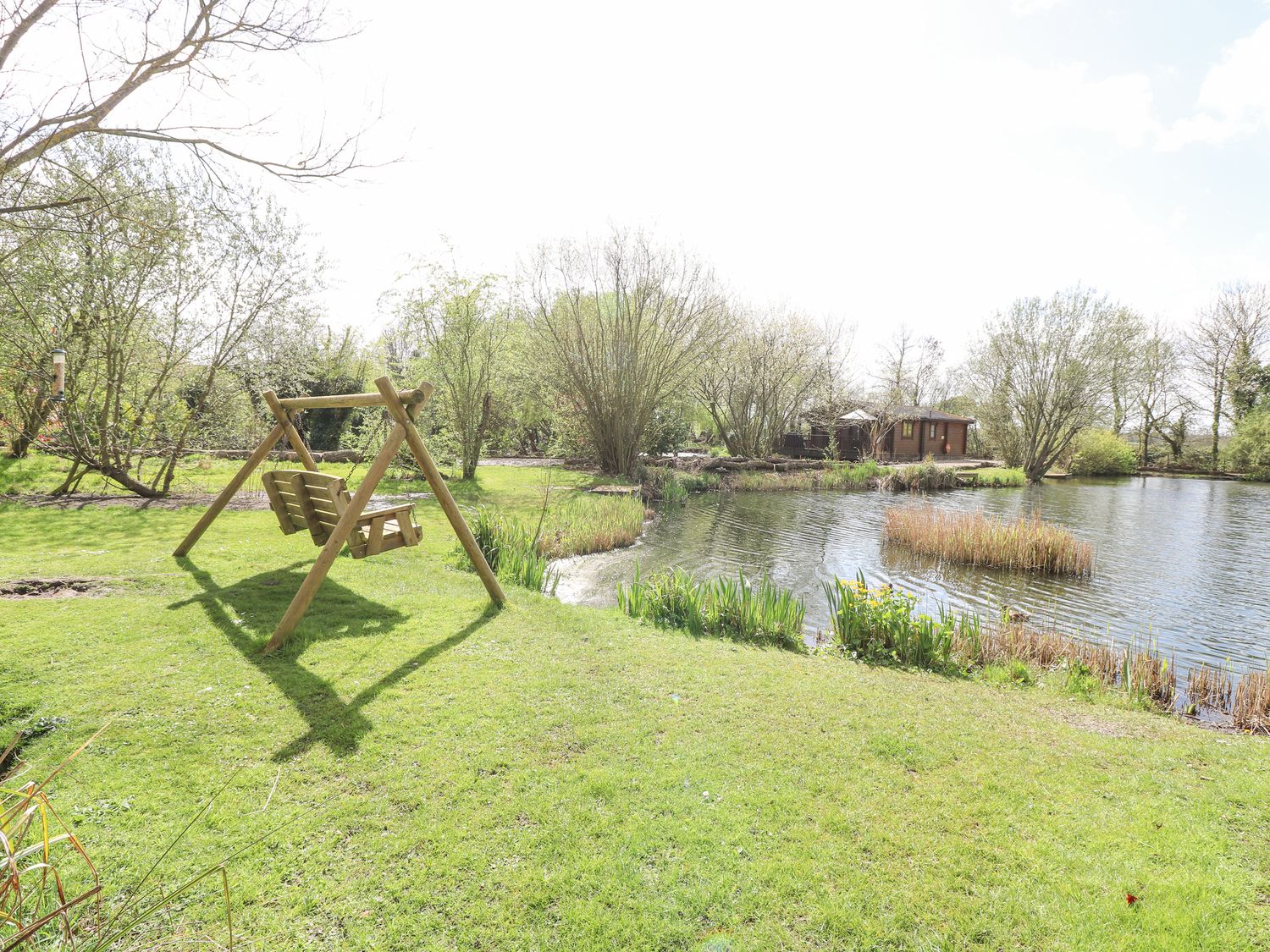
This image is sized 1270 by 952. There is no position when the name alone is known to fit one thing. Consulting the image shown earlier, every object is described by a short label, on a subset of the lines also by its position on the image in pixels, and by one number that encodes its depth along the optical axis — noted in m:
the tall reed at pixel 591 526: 11.29
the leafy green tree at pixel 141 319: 9.34
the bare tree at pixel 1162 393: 37.50
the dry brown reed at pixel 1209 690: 5.87
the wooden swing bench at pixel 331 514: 5.49
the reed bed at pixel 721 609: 6.70
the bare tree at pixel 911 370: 48.84
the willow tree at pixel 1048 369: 28.97
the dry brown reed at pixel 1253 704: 5.20
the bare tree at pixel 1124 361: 28.92
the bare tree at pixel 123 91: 4.10
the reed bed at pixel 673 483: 19.44
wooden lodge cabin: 35.47
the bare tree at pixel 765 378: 28.44
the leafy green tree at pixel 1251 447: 30.52
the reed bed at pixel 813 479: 23.50
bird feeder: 9.28
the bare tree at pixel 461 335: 16.89
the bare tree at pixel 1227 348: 34.47
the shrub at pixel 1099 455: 33.38
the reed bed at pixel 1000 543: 11.41
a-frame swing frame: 4.99
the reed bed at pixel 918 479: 24.52
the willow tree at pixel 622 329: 19.83
